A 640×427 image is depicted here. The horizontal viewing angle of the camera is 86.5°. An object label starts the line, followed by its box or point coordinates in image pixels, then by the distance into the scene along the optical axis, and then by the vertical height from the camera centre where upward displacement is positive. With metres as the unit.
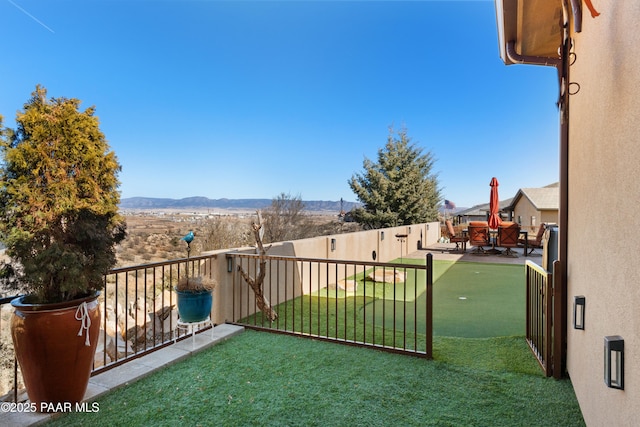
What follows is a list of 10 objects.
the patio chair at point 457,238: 12.32 -0.88
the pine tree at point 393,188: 17.91 +1.36
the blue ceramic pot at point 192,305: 3.46 -0.95
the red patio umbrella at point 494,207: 10.89 +0.23
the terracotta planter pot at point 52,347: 2.20 -0.89
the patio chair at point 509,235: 10.84 -0.68
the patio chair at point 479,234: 11.26 -0.66
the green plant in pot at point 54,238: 2.22 -0.17
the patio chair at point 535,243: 11.68 -1.03
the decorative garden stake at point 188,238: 3.70 -0.28
